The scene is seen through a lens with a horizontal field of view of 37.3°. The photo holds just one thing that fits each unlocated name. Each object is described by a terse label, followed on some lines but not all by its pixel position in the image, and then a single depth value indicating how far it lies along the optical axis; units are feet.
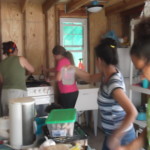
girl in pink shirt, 10.20
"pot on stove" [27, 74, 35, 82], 11.75
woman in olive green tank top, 8.70
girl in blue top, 5.11
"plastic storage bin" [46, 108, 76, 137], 4.50
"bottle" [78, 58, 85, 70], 13.48
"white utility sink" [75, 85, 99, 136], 11.46
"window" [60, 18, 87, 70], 13.05
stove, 10.74
